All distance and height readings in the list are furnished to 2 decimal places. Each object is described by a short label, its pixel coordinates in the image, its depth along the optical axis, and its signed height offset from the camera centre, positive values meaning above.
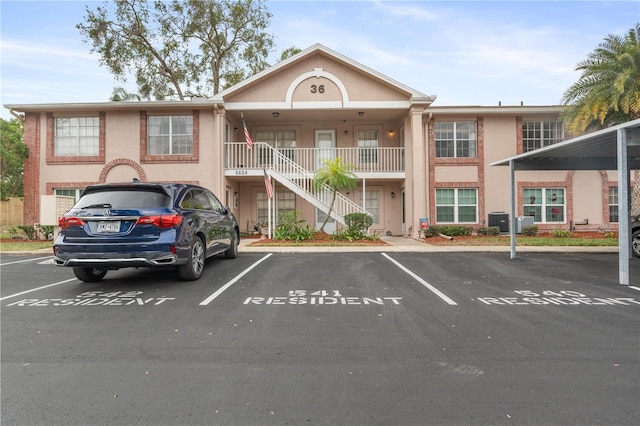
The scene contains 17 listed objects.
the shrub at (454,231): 15.84 -0.71
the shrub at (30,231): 15.35 -0.52
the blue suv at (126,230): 5.91 -0.20
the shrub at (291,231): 14.06 -0.58
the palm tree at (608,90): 12.70 +4.55
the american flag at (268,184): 14.62 +1.29
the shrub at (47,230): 15.16 -0.48
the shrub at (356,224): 14.05 -0.33
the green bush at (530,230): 15.80 -0.69
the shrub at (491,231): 16.05 -0.73
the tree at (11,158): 16.12 +2.96
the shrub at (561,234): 15.16 -0.84
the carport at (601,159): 6.91 +1.49
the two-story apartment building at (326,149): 15.84 +3.07
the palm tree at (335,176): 13.66 +1.48
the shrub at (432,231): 15.45 -0.70
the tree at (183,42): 23.95 +11.84
